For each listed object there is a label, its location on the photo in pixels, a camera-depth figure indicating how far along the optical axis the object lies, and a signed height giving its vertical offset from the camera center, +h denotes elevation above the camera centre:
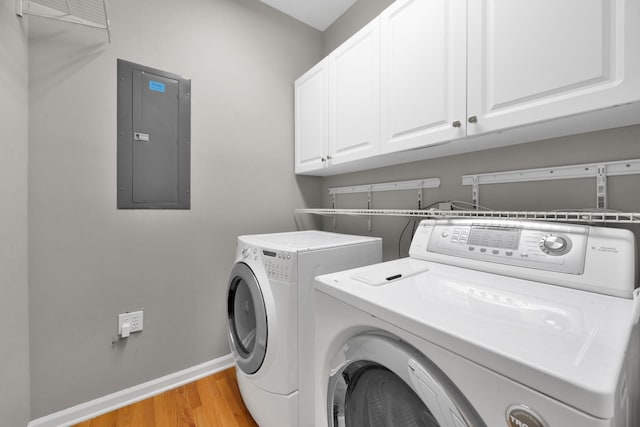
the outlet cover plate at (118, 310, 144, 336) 1.53 -0.67
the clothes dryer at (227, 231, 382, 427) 1.18 -0.50
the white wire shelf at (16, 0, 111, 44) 1.22 +1.01
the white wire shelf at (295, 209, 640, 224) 0.83 -0.02
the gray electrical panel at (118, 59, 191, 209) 1.52 +0.44
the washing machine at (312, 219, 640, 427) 0.42 -0.25
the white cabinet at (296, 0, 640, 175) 0.77 +0.52
